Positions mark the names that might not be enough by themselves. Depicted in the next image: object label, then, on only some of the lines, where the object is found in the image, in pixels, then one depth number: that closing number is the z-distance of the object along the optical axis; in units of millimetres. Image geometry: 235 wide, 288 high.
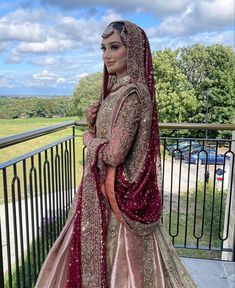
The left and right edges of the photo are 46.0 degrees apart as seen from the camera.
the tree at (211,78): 21422
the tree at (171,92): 21094
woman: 1080
